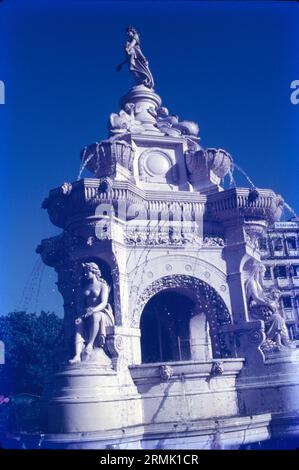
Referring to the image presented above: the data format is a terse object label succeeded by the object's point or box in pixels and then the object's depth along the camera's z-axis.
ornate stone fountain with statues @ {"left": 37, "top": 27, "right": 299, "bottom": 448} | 10.51
